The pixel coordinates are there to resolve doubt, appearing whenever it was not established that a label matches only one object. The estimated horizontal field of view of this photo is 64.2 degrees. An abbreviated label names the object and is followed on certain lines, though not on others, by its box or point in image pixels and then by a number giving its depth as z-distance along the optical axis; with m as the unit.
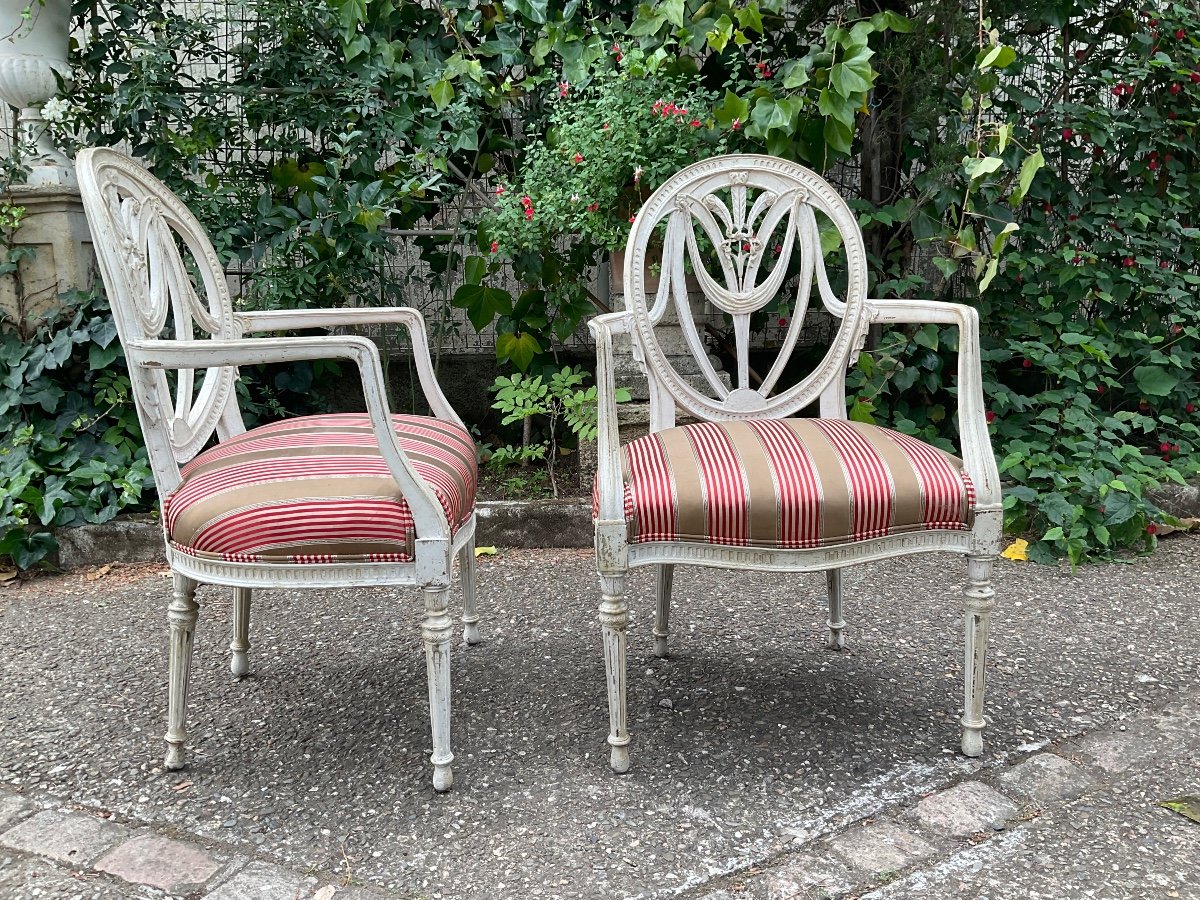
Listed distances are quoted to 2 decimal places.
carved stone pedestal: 3.29
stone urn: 3.27
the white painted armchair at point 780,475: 1.72
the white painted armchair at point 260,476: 1.64
